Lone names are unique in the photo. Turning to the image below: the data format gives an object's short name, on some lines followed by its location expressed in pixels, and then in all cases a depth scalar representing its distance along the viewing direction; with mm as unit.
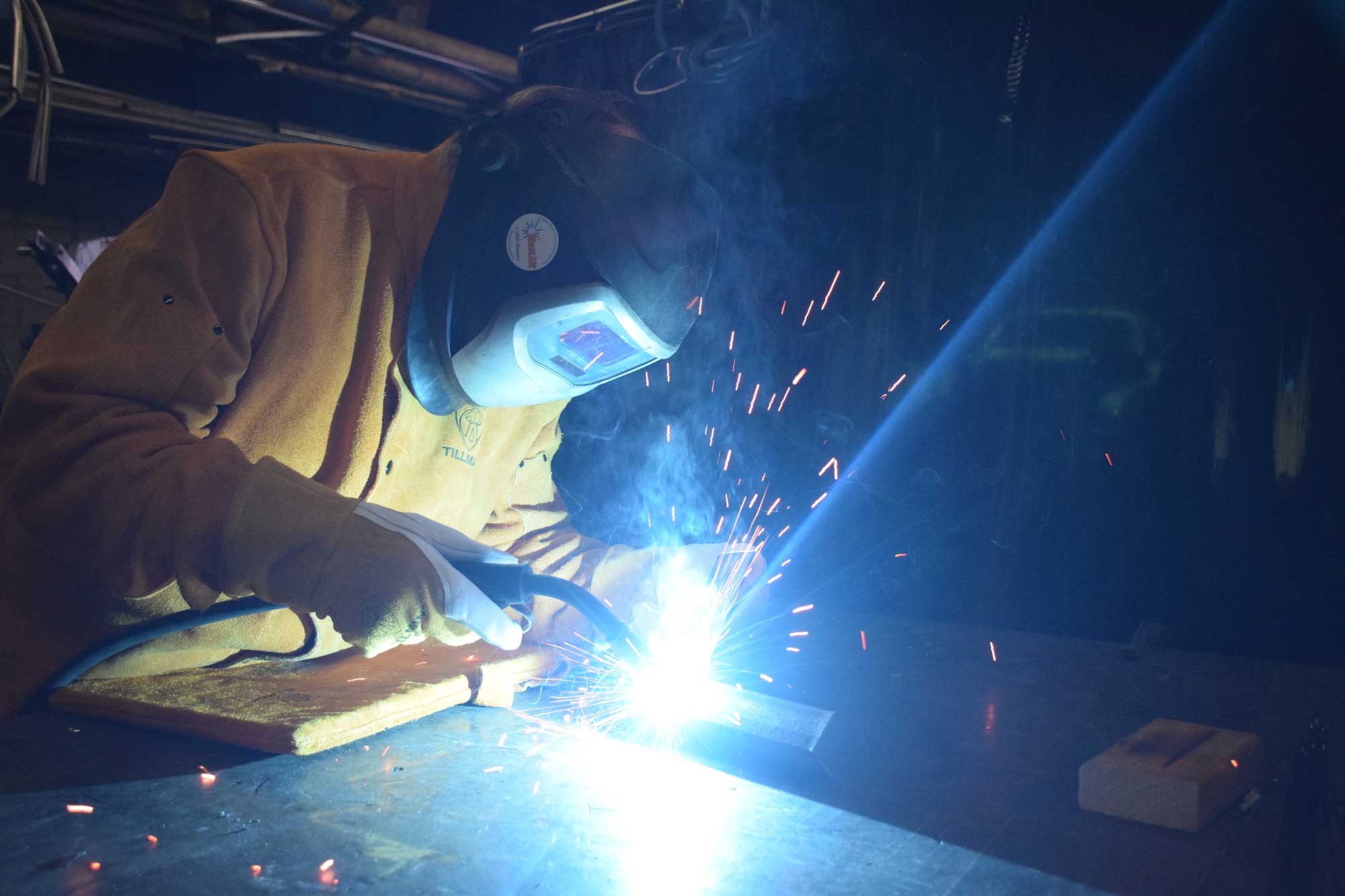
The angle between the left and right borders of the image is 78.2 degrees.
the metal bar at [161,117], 3637
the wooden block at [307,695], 1049
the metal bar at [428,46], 2773
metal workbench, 775
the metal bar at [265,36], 2761
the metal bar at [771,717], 1168
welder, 1082
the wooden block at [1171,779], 981
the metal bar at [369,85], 3135
